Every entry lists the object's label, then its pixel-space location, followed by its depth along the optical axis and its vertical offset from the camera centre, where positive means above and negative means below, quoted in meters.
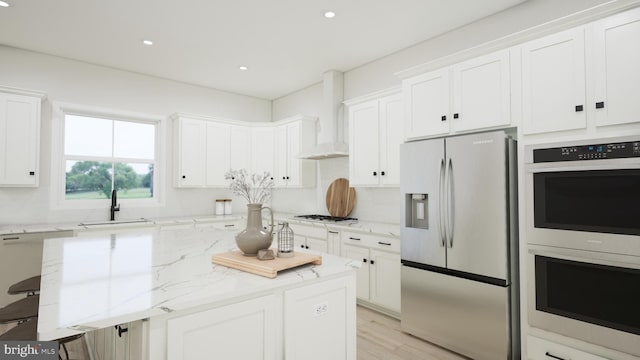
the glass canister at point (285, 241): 1.79 -0.29
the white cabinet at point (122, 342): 1.23 -0.70
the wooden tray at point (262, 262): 1.58 -0.37
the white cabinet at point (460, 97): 2.54 +0.75
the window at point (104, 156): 4.35 +0.43
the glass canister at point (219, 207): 5.32 -0.31
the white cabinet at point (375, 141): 3.66 +0.53
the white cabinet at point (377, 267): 3.34 -0.82
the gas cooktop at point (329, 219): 4.22 -0.41
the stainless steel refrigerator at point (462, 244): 2.41 -0.44
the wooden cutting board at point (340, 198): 4.55 -0.14
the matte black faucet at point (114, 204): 4.45 -0.23
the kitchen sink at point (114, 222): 4.03 -0.43
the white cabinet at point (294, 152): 5.03 +0.56
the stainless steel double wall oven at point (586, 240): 1.89 -0.32
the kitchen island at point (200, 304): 1.20 -0.44
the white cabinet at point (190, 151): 4.92 +0.55
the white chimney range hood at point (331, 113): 4.62 +1.04
